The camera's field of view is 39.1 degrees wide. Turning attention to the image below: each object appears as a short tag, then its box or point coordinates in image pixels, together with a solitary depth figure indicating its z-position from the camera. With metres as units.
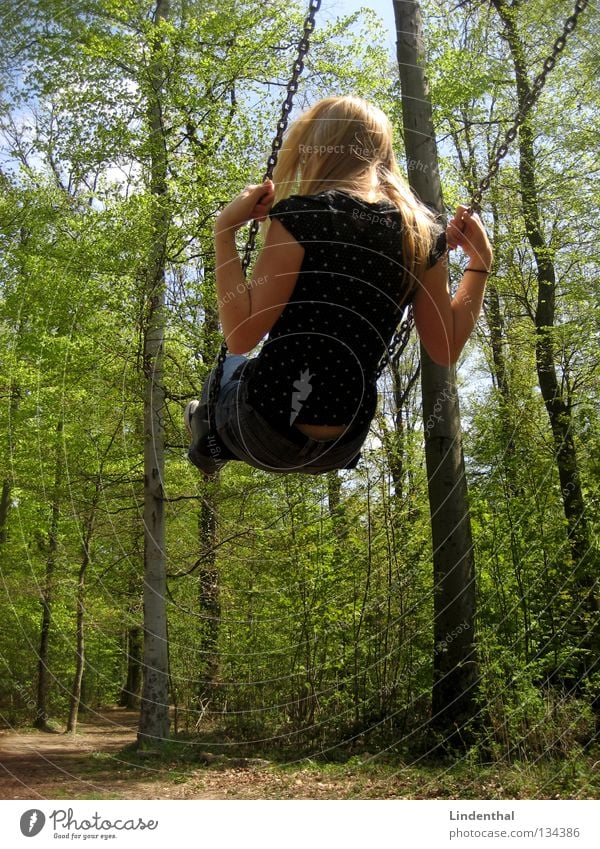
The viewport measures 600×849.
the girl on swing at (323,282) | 2.18
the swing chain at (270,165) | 2.65
